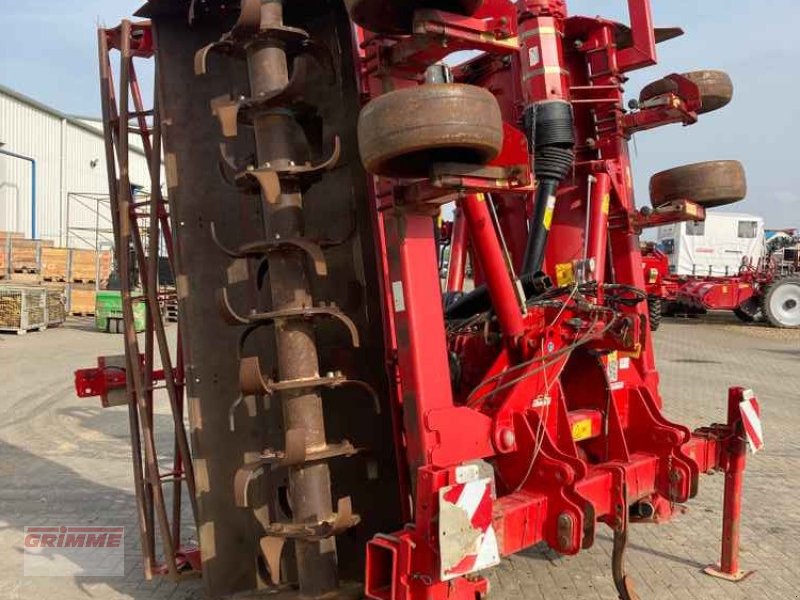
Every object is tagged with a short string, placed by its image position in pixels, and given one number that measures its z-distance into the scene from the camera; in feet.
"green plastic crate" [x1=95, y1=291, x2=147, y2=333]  57.82
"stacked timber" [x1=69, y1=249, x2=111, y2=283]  66.59
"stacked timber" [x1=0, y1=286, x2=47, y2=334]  54.80
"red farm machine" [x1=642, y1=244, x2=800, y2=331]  63.57
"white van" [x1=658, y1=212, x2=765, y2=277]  77.30
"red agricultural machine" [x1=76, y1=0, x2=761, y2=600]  8.45
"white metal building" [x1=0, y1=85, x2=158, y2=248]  78.38
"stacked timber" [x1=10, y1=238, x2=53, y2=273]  61.16
